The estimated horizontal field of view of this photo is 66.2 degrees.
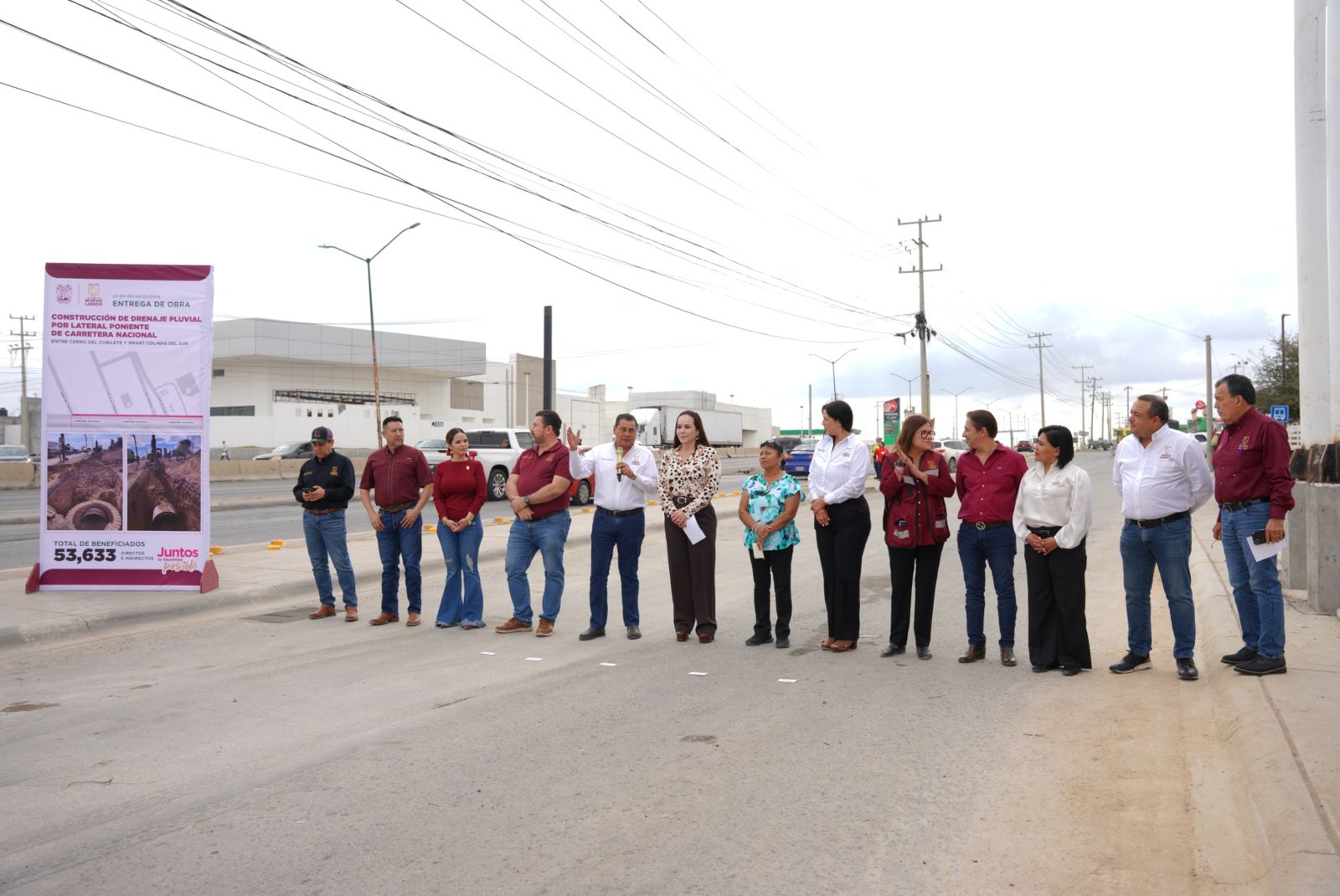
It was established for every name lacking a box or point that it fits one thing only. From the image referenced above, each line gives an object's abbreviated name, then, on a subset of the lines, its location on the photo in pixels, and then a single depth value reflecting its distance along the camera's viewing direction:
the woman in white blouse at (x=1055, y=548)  7.23
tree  54.66
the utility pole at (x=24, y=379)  62.42
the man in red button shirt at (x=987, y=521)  7.57
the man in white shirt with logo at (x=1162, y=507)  6.91
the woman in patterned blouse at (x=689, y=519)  8.73
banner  10.91
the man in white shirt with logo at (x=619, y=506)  8.89
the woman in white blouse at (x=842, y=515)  8.12
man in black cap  9.91
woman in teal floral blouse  8.48
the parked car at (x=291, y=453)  44.53
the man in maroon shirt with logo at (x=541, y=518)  9.09
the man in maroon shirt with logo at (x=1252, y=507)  6.57
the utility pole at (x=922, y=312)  45.36
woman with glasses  7.82
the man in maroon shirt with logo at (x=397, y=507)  9.80
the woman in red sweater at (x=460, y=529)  9.62
